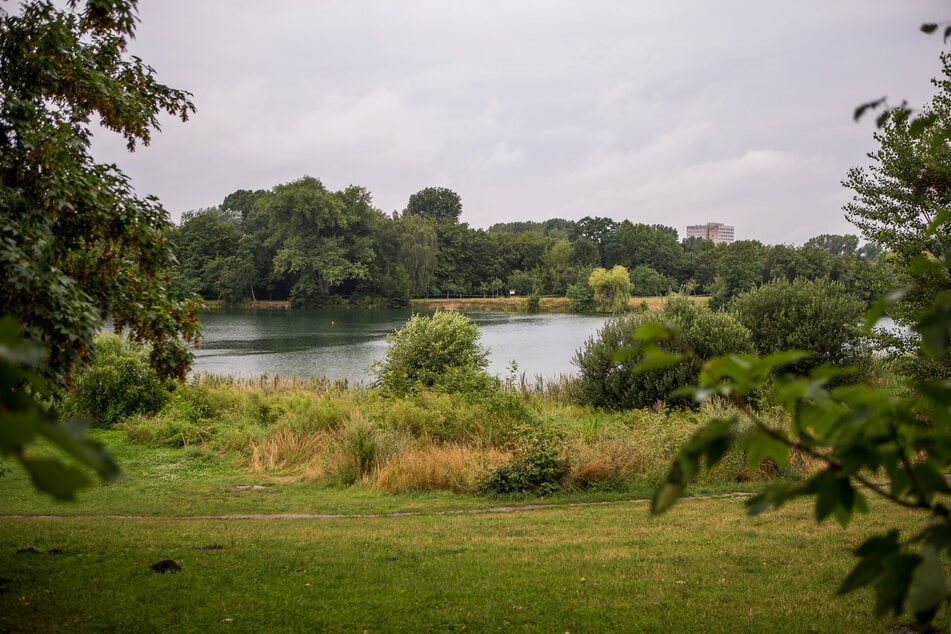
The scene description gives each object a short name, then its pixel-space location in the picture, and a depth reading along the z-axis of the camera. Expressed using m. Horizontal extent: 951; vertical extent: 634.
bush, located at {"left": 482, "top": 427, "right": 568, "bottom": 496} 12.16
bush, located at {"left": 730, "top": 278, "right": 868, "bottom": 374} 22.42
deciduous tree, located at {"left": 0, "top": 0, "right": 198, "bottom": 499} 5.16
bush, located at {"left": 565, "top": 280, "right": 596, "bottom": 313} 85.44
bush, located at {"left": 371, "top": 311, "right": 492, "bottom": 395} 18.98
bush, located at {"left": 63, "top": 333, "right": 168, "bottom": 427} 18.53
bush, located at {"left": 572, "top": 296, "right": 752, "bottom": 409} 19.77
